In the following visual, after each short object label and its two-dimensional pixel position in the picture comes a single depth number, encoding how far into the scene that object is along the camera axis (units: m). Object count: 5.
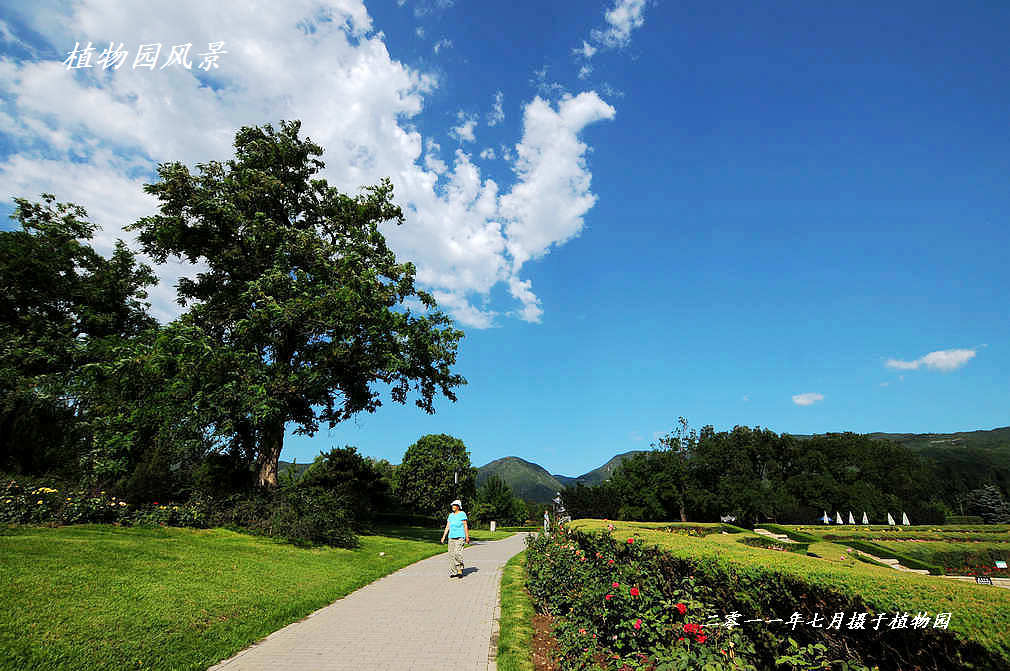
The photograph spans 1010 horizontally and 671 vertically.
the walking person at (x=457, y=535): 11.91
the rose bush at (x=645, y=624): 3.70
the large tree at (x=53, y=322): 17.88
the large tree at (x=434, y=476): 49.34
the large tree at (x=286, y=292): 17.61
